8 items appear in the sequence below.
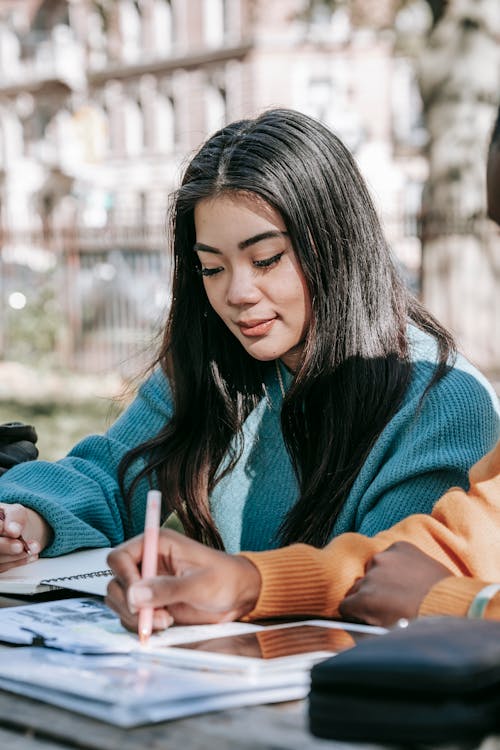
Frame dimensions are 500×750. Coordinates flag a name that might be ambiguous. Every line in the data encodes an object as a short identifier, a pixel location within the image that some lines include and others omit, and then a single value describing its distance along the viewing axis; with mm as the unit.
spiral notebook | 1583
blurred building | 27453
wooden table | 1046
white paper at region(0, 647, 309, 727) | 1109
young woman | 1758
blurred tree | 9016
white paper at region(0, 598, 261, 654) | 1288
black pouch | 1026
